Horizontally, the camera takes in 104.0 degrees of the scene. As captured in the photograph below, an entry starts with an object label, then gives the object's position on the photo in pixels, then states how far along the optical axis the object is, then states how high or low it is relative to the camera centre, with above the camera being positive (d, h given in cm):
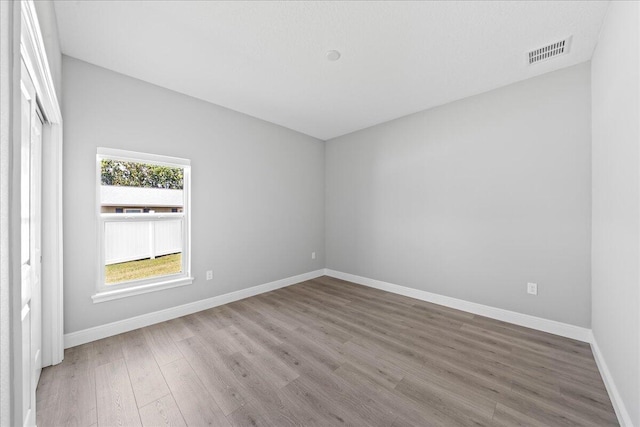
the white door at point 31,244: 134 -20
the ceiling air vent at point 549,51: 216 +146
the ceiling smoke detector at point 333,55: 228 +147
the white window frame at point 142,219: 249 -14
